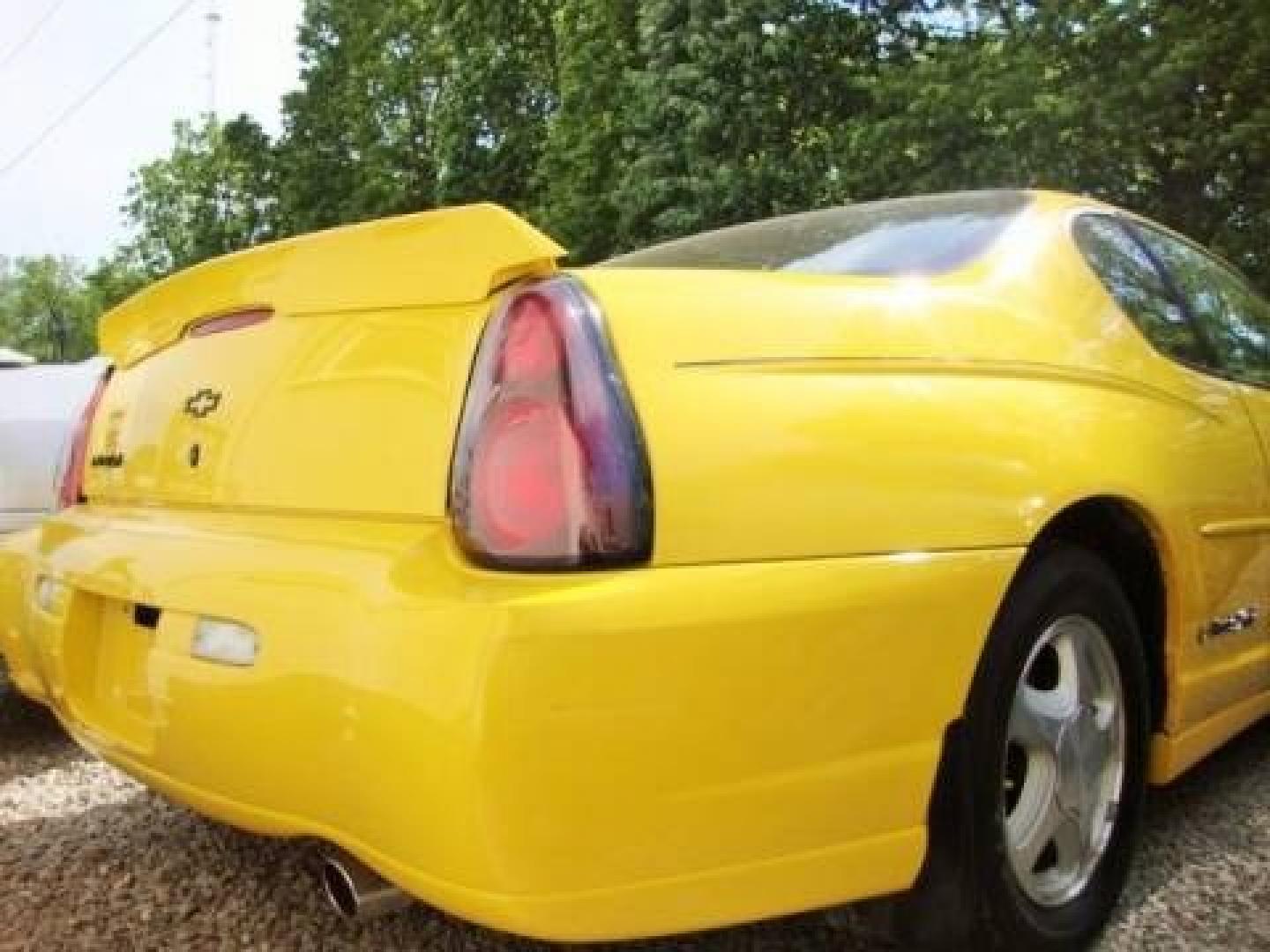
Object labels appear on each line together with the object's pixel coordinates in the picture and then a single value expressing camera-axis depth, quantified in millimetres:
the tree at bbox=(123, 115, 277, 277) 36625
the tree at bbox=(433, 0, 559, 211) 29031
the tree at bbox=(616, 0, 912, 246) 19234
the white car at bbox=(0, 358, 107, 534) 3916
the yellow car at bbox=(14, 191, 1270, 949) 1605
